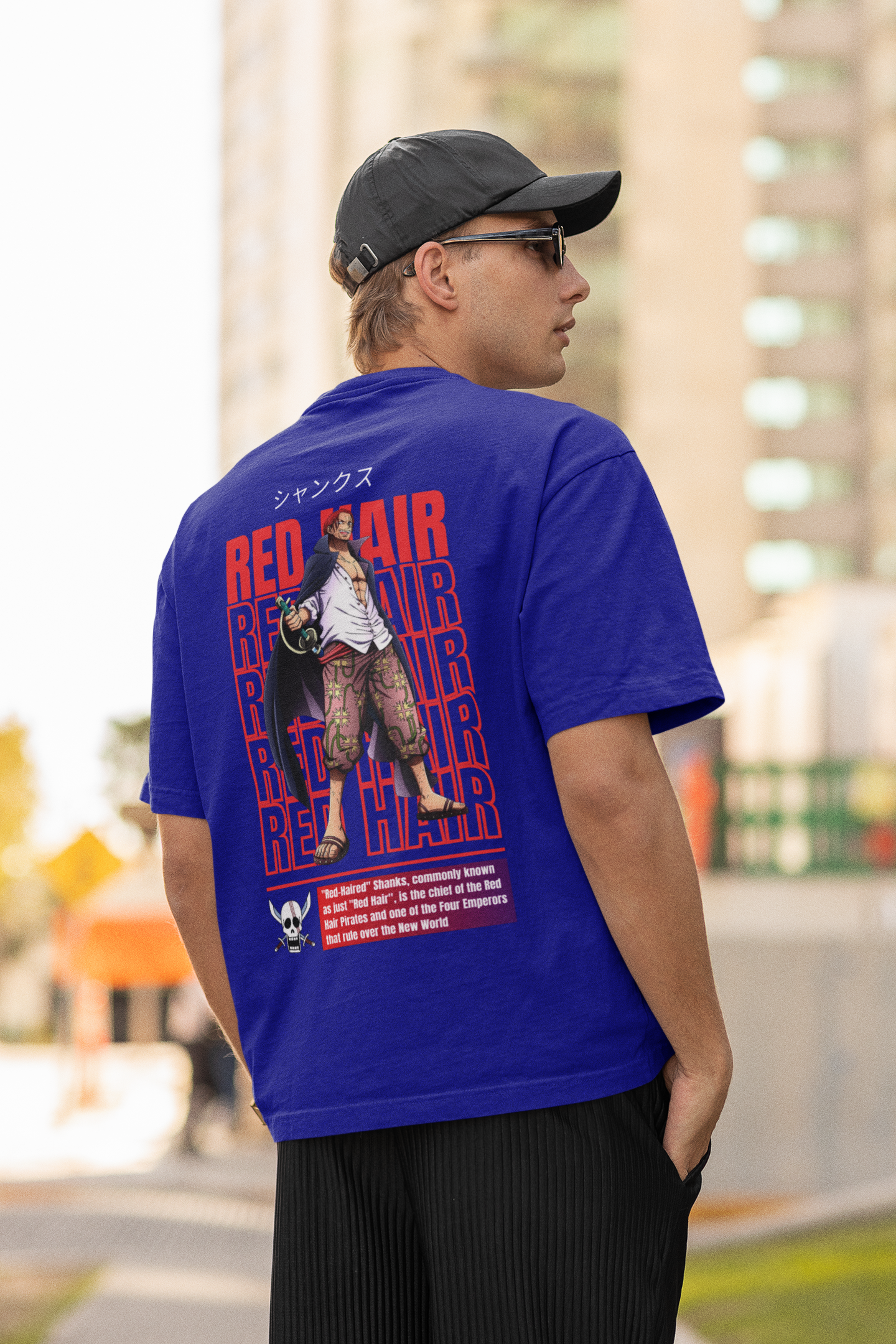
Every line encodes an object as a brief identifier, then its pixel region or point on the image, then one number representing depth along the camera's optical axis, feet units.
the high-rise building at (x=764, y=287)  158.20
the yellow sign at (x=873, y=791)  49.52
